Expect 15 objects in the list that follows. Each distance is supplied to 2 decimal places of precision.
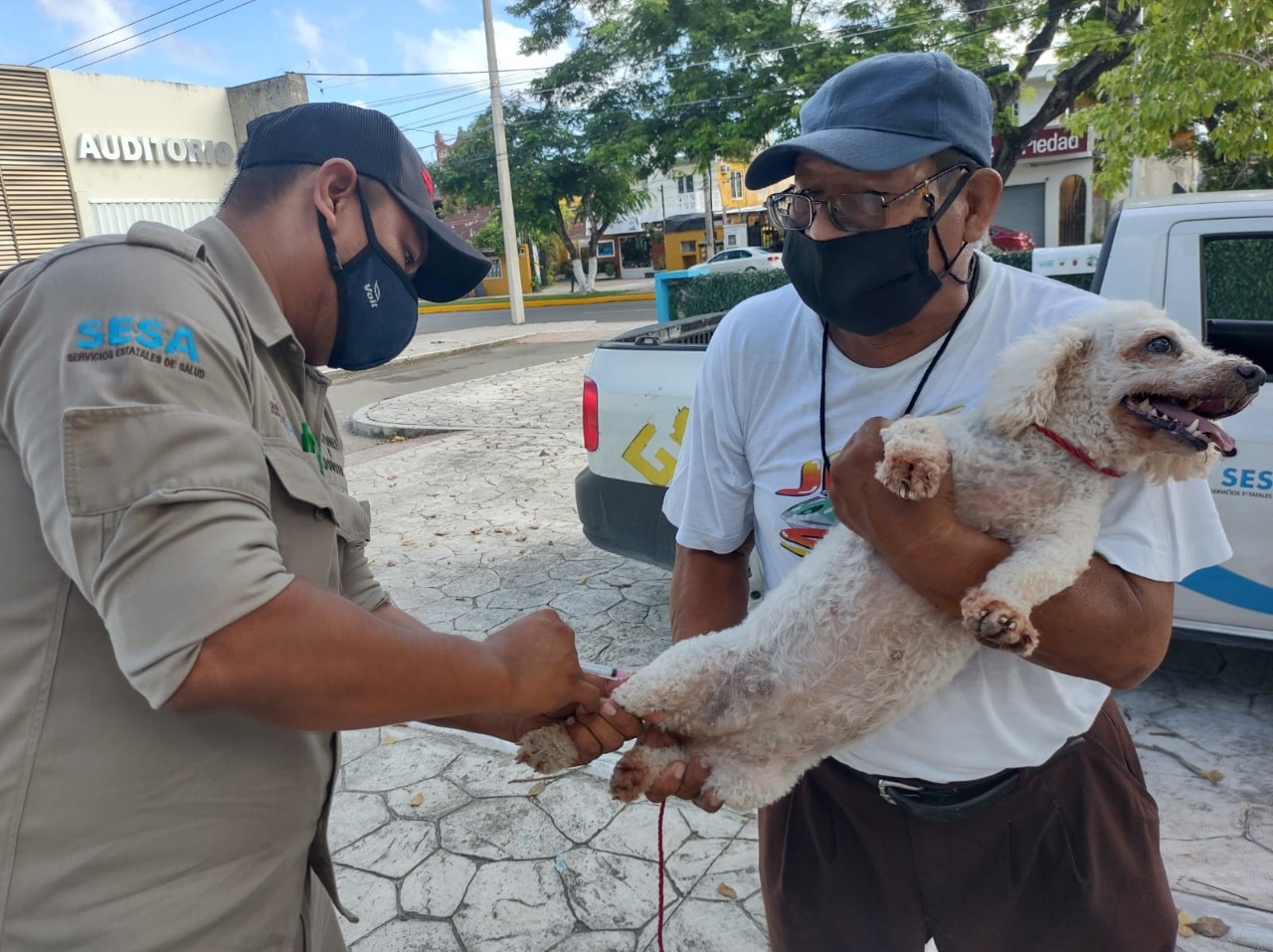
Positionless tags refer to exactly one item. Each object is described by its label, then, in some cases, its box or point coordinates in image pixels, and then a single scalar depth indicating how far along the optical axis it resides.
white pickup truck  3.41
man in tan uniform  0.98
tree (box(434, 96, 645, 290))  32.59
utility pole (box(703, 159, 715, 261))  35.85
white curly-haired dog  1.41
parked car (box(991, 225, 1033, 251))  21.23
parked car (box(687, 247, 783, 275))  26.58
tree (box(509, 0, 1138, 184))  15.31
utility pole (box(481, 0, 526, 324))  23.72
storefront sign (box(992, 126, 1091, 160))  27.73
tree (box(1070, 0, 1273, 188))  7.74
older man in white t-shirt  1.46
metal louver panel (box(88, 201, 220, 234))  20.42
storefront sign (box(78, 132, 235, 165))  19.94
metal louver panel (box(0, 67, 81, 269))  18.28
